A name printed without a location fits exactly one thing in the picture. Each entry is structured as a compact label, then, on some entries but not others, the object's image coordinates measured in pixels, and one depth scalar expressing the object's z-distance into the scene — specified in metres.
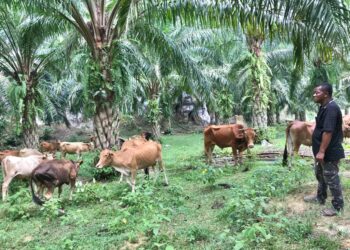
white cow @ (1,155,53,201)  8.65
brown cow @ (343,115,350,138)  13.16
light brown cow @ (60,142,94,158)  16.23
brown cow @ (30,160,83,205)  7.32
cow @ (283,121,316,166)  9.93
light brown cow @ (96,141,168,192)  8.13
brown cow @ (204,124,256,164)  11.05
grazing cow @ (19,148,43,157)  10.13
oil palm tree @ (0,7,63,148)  12.30
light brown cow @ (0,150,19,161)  10.38
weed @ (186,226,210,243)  5.36
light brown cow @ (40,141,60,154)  16.89
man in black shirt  5.56
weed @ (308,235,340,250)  4.73
